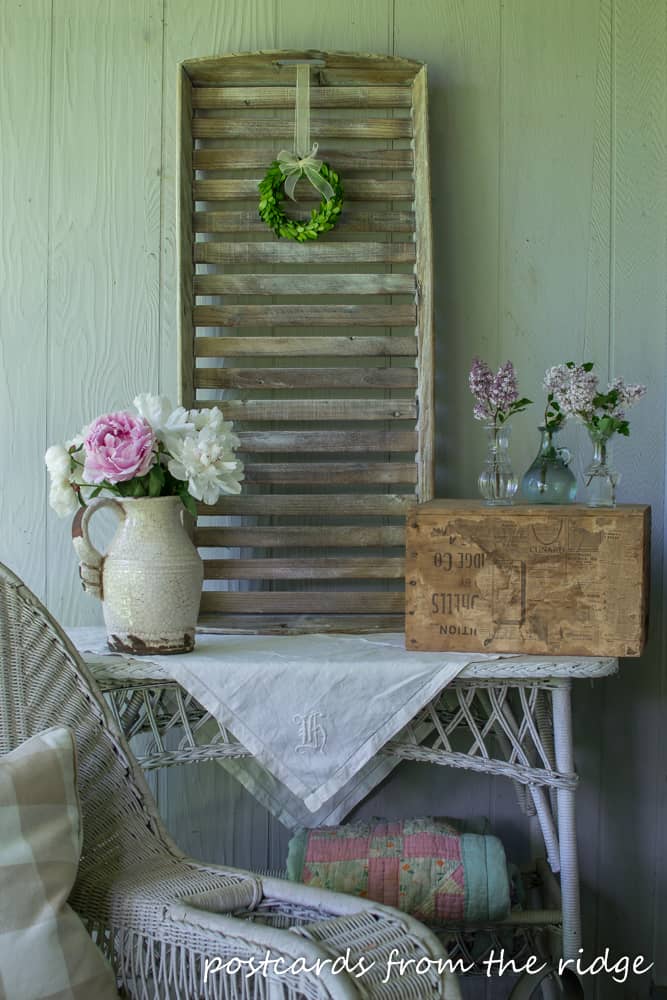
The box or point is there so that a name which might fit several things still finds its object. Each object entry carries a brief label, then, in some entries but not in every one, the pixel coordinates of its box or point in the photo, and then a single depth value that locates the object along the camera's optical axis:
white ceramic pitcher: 1.57
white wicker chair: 1.07
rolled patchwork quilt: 1.59
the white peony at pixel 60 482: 1.55
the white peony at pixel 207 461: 1.53
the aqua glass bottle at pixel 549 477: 1.71
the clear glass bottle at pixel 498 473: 1.69
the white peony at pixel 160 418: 1.55
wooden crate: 1.55
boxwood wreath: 1.84
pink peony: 1.51
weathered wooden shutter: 1.86
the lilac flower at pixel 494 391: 1.67
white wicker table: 1.54
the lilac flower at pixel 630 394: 1.66
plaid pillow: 1.11
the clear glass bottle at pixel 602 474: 1.69
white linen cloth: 1.54
